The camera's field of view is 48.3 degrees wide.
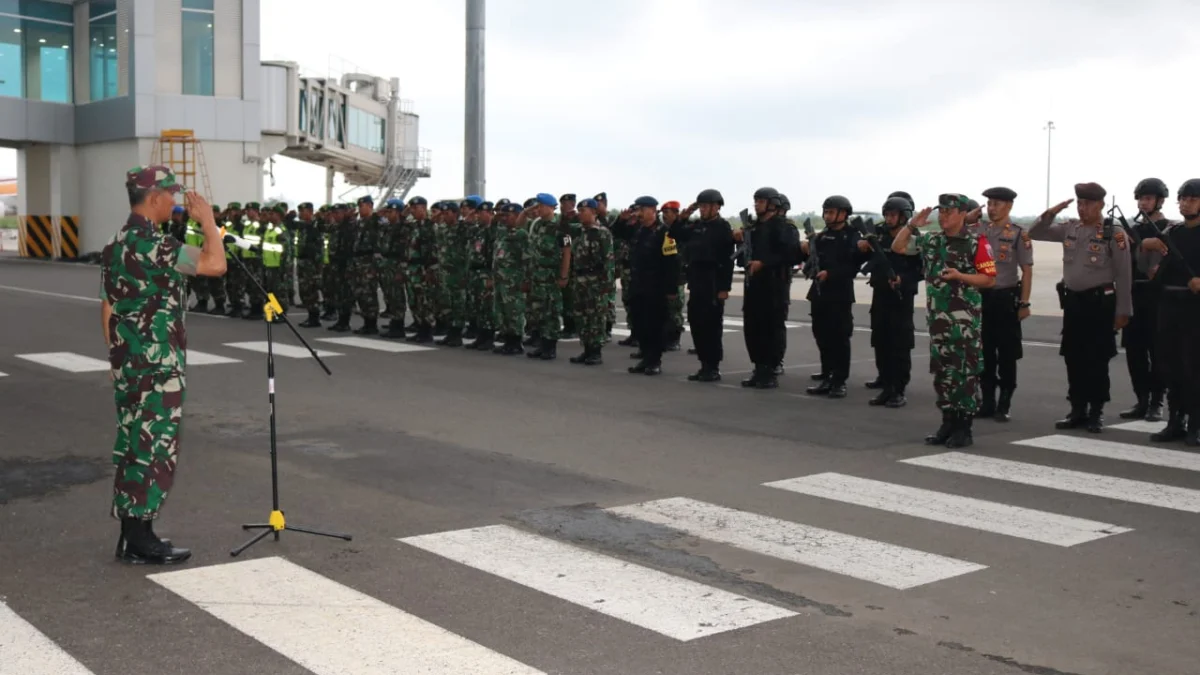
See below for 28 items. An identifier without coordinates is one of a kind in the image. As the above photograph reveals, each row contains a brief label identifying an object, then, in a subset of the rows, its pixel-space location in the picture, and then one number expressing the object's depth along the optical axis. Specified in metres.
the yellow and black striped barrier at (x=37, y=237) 50.72
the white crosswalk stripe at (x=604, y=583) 5.90
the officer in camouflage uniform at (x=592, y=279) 16.55
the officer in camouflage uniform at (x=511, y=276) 17.69
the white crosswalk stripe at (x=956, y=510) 7.73
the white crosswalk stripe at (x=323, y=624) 5.26
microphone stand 7.13
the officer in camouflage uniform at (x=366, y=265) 20.02
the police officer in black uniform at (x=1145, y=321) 11.95
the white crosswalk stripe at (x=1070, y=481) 8.72
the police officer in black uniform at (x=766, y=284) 14.23
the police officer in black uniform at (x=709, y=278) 14.95
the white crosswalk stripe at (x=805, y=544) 6.81
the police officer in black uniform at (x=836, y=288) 13.80
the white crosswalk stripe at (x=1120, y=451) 10.09
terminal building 45.28
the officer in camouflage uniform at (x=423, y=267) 19.05
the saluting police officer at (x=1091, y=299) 11.54
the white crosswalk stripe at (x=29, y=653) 5.21
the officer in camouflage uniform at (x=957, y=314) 10.62
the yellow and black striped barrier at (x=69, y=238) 49.69
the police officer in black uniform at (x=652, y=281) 15.80
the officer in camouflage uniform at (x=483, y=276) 18.25
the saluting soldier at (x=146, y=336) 6.69
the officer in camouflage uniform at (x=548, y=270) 17.20
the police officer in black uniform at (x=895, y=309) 13.05
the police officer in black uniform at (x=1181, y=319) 10.79
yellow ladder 43.41
